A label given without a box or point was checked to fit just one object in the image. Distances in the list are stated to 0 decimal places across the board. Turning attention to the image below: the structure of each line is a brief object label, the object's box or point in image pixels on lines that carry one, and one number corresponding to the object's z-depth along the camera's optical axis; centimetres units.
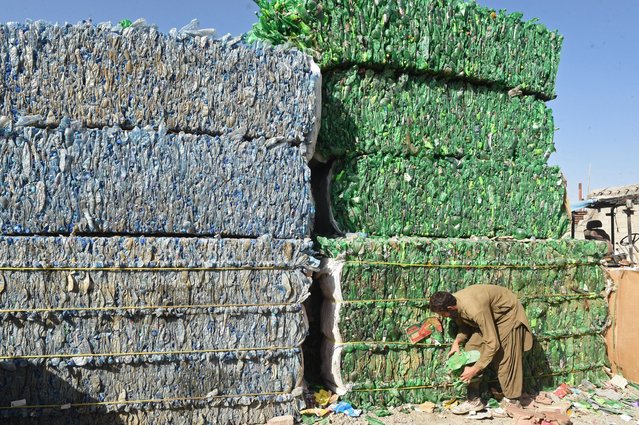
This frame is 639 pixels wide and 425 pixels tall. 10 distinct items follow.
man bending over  516
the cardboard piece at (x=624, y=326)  620
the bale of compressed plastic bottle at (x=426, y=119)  558
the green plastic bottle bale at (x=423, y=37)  544
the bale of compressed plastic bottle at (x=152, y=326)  438
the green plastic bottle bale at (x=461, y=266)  525
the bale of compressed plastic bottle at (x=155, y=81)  445
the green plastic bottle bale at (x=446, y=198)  561
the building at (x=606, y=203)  859
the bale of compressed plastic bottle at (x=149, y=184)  443
